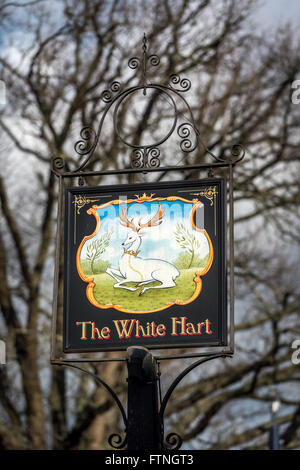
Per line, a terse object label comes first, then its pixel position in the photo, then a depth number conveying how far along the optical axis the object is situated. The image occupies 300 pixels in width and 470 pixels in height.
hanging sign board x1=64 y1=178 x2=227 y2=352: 6.80
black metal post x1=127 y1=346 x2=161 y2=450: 6.53
